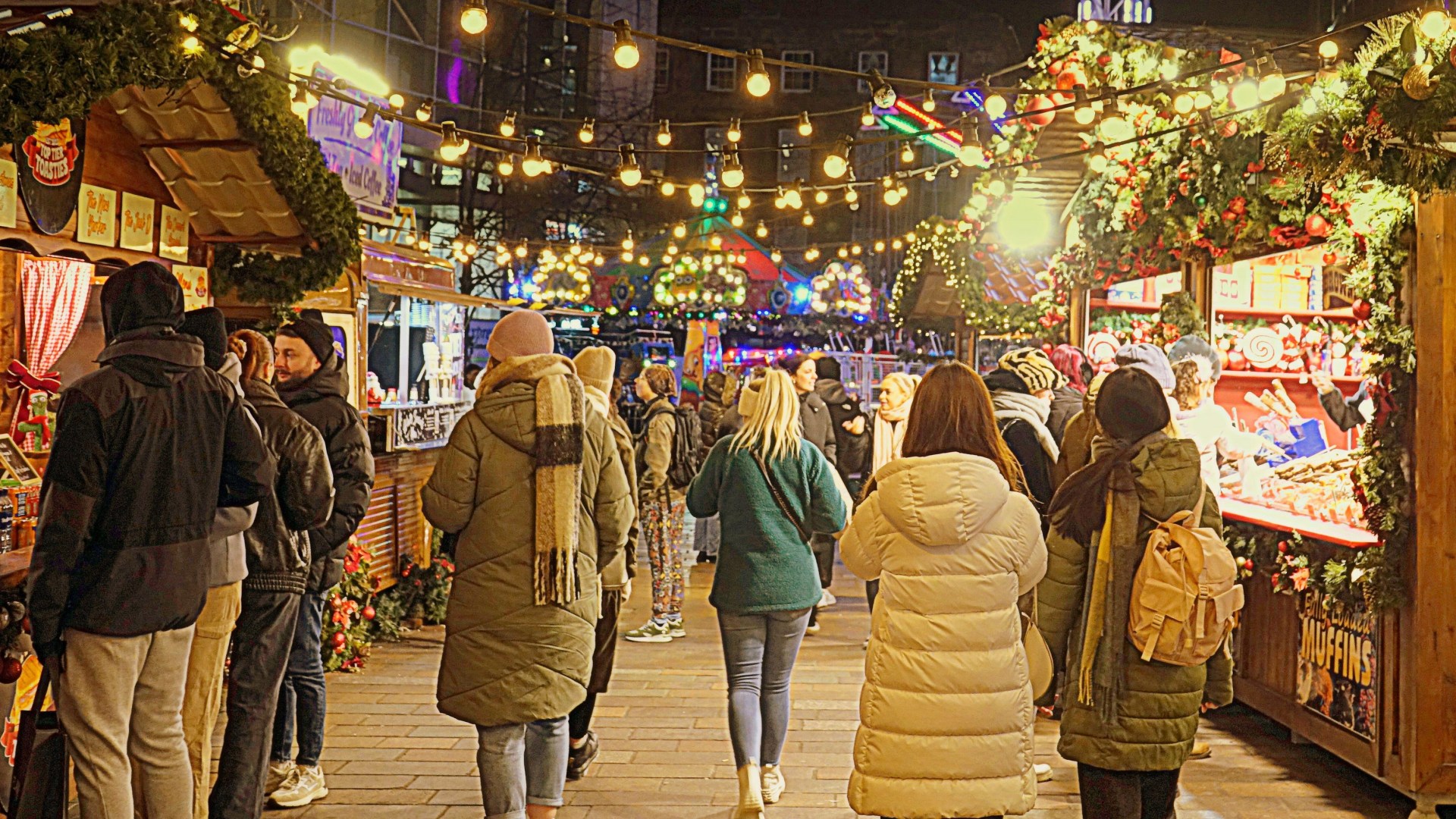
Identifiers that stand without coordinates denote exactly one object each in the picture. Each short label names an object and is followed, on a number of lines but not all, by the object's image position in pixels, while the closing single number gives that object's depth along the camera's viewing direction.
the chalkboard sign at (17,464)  5.39
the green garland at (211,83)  4.58
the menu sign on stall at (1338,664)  5.34
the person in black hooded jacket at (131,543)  3.40
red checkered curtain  5.87
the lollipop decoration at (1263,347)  8.36
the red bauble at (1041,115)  8.80
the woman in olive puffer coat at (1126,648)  3.63
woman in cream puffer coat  3.38
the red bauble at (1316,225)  6.02
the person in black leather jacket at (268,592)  4.27
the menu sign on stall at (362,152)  9.48
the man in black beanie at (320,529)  4.75
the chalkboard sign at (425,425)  8.95
